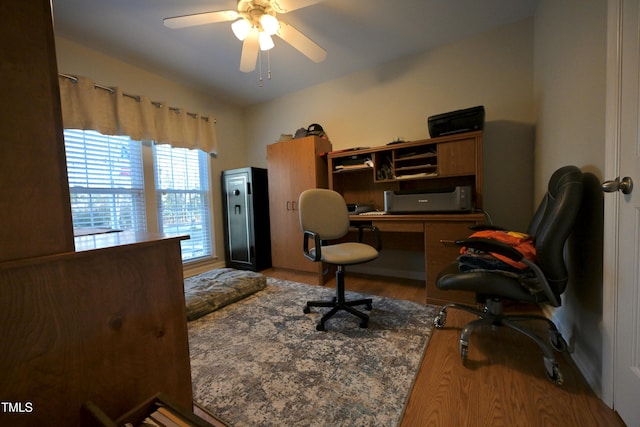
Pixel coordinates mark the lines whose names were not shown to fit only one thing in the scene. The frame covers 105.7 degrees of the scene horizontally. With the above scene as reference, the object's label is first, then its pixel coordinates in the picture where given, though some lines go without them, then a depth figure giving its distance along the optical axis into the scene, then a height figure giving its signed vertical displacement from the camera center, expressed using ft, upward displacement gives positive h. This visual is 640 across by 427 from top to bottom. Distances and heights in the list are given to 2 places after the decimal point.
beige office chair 5.80 -1.05
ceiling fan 5.29 +4.16
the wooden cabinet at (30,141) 1.79 +0.57
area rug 3.49 -3.01
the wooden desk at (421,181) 6.54 +0.54
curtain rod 6.98 +3.88
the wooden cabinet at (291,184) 9.30 +0.67
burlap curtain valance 7.12 +3.19
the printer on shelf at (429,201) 6.52 -0.15
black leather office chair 3.67 -1.43
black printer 6.70 +2.06
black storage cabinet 10.75 -0.64
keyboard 7.95 -0.52
